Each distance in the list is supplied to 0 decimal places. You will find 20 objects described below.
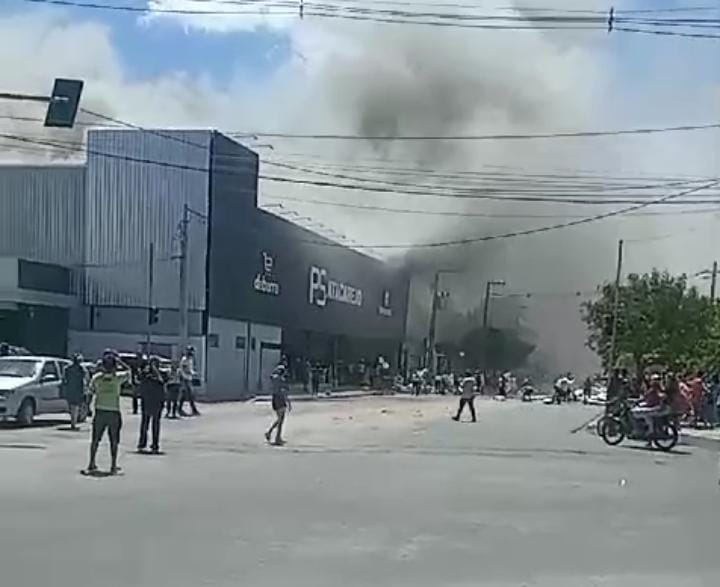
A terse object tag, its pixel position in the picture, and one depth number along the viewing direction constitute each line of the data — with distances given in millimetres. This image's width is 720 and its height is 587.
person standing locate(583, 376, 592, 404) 72500
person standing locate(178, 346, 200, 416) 37484
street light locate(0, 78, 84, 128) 19578
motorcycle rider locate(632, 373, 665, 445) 28094
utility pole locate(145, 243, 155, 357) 57156
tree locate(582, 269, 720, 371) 45031
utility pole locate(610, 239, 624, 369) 47294
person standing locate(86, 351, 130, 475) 18141
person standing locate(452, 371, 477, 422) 39188
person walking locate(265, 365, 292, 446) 25781
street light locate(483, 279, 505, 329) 79938
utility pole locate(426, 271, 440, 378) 82375
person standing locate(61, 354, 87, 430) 28516
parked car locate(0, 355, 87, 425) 28688
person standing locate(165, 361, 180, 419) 35384
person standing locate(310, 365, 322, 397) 67988
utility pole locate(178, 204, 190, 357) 54031
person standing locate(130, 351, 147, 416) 24441
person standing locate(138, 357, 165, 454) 22312
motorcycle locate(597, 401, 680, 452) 27938
